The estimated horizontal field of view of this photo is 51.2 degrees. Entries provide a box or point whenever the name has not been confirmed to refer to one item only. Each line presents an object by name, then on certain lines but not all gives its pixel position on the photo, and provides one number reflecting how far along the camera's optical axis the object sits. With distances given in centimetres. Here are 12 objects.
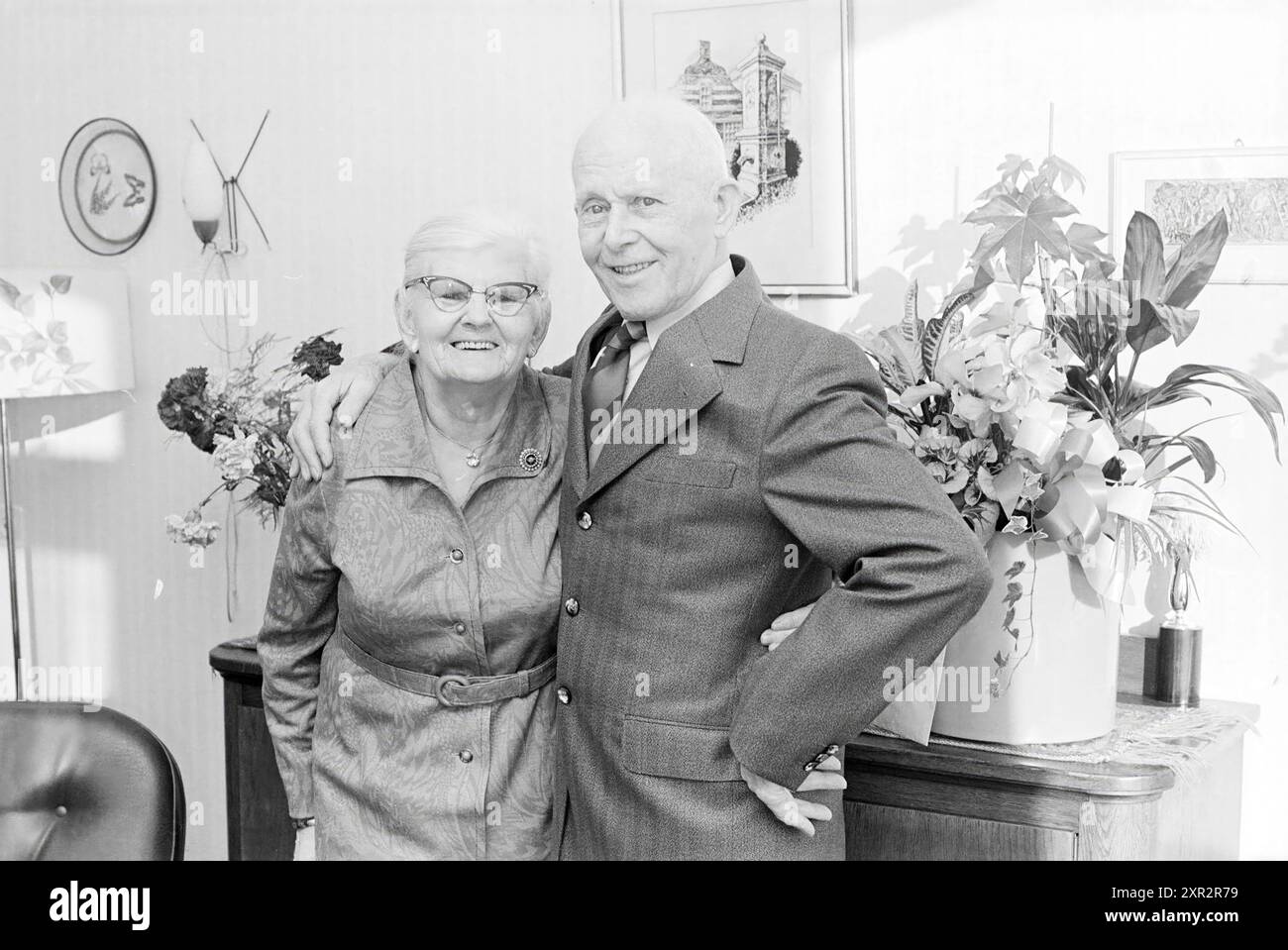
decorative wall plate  300
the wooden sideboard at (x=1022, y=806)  167
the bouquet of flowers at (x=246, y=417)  220
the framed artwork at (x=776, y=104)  226
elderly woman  157
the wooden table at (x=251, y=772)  225
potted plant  168
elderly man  137
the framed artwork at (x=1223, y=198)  204
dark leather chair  174
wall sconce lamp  283
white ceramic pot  174
